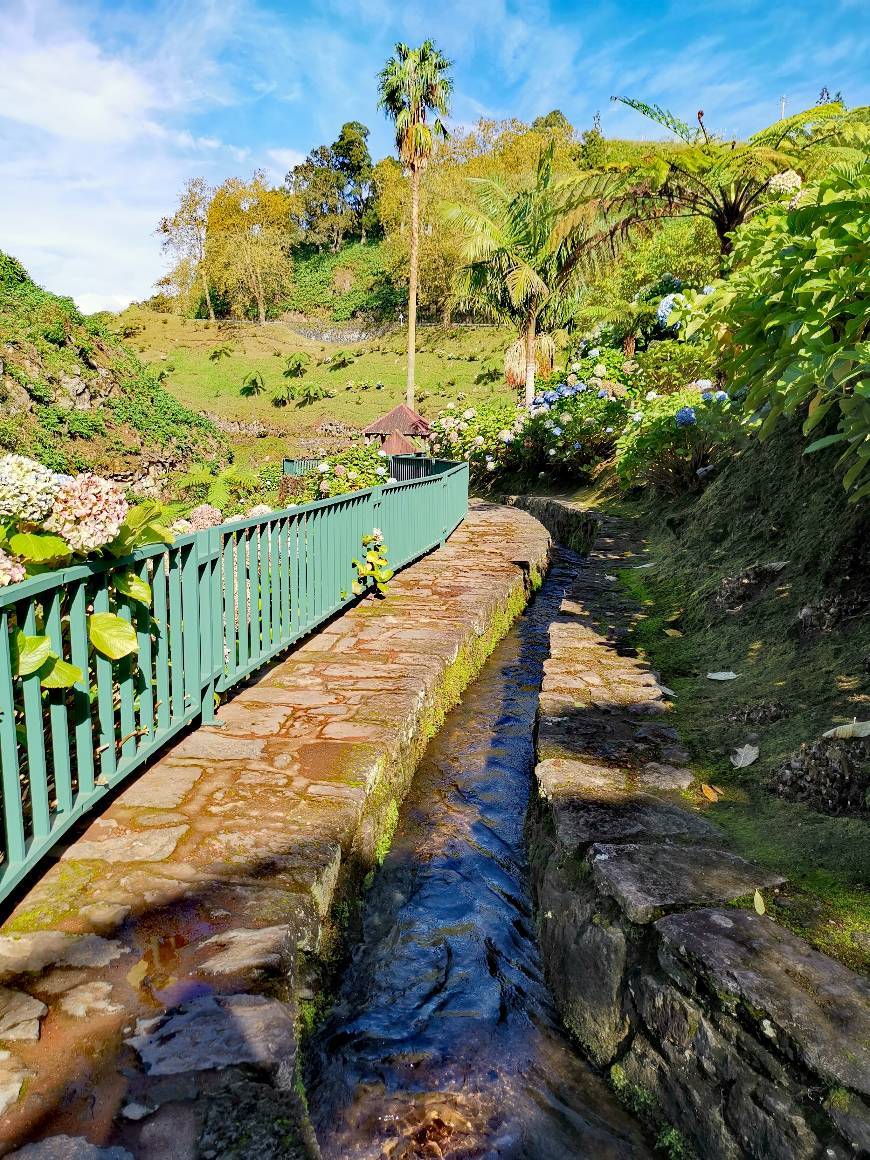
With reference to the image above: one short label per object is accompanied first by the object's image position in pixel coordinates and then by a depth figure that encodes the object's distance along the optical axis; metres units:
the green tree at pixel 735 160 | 9.11
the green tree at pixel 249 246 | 50.88
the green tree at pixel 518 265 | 18.23
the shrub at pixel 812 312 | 2.83
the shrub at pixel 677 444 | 8.68
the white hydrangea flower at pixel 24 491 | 2.60
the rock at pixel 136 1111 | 1.66
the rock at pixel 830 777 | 2.74
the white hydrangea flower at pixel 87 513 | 2.68
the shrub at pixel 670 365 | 10.81
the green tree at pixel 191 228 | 50.38
